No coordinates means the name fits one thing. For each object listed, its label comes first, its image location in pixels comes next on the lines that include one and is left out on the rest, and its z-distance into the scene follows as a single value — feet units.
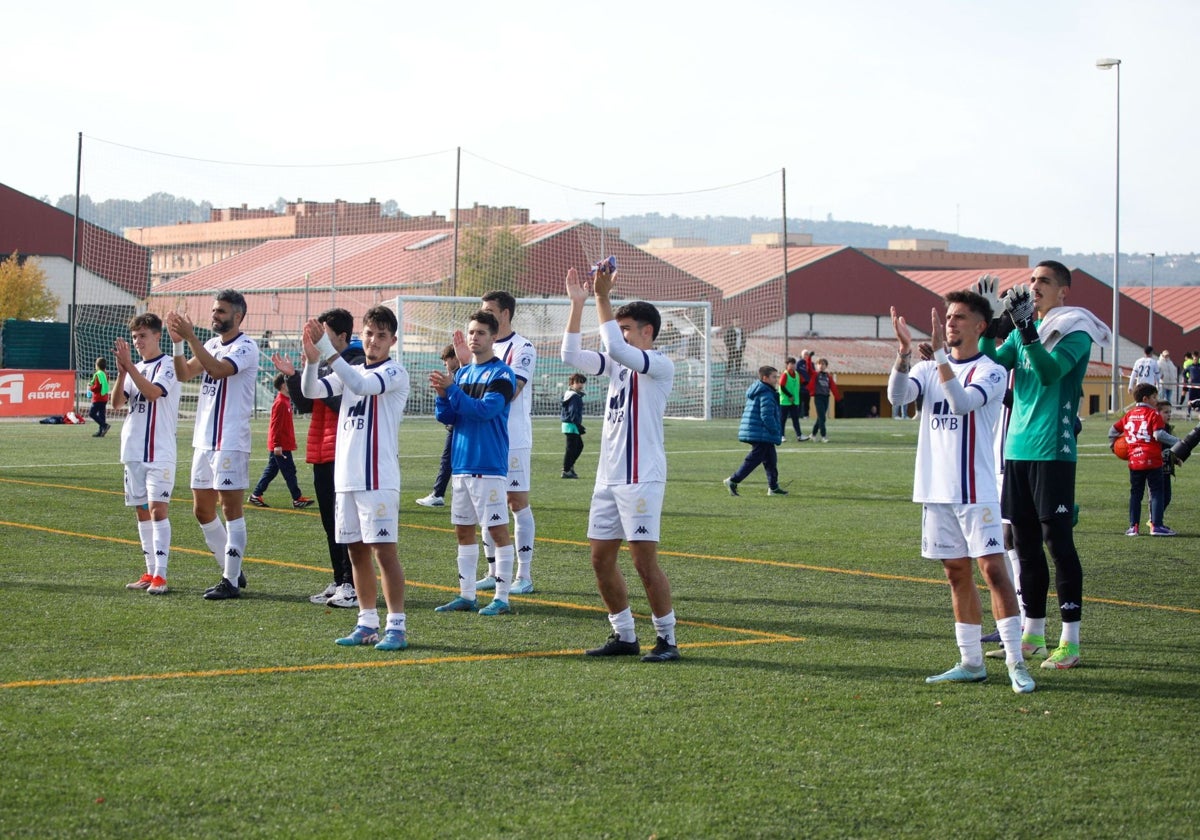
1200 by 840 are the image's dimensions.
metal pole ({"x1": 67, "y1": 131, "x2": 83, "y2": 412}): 126.41
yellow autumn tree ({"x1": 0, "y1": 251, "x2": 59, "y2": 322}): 181.57
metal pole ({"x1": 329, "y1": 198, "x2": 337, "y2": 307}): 190.57
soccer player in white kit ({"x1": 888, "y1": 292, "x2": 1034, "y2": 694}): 24.30
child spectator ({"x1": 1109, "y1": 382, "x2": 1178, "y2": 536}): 48.44
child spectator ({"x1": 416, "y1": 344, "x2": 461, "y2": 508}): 54.60
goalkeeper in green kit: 25.88
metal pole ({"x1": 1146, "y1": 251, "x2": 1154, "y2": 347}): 240.53
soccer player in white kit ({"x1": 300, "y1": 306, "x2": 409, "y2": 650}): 27.30
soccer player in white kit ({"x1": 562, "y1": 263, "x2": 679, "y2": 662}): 26.40
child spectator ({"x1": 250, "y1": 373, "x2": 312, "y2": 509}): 53.01
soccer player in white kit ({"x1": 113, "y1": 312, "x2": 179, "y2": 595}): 34.24
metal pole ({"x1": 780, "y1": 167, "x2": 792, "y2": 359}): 152.15
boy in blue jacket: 63.21
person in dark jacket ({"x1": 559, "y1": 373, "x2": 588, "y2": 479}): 70.59
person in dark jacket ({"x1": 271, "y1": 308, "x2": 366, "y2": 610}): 30.94
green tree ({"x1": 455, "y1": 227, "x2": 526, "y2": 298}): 174.81
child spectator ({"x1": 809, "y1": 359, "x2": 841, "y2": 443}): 109.09
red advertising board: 125.70
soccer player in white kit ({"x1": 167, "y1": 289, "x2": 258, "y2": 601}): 33.27
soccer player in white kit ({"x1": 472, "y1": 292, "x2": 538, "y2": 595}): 33.50
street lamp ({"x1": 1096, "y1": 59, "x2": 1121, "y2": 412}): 135.96
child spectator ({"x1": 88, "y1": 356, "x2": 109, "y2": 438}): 102.78
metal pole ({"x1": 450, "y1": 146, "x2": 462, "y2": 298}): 141.28
